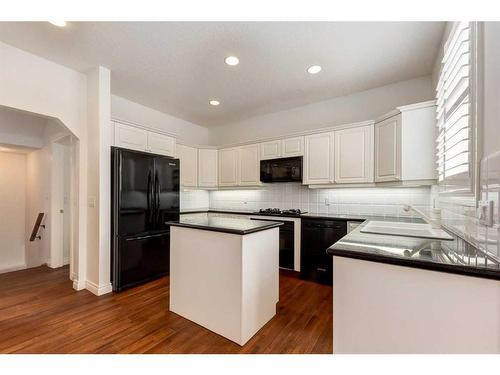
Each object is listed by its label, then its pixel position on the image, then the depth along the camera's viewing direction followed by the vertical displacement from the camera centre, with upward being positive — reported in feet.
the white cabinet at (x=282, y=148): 12.57 +2.22
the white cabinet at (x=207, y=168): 15.53 +1.28
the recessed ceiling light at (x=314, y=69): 9.29 +4.95
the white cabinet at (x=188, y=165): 14.38 +1.40
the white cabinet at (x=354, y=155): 10.58 +1.52
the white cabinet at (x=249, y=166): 14.14 +1.31
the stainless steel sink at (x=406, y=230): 5.24 -1.19
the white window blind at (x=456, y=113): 4.65 +1.83
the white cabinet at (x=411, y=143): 8.63 +1.74
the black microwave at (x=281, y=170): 12.52 +0.95
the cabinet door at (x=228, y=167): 15.15 +1.33
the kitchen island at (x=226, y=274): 6.12 -2.65
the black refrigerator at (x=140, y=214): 9.48 -1.31
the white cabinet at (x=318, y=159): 11.63 +1.46
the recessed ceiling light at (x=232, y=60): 8.73 +4.97
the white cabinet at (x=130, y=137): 10.44 +2.37
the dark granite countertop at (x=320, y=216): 9.72 -1.47
